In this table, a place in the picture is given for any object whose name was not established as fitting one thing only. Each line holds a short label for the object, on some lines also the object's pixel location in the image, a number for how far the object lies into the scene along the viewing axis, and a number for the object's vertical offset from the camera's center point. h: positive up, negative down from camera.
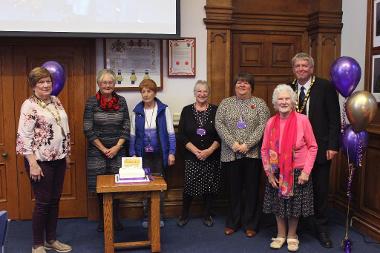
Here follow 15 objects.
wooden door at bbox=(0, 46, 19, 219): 3.75 -0.36
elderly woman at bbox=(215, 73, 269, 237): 3.43 -0.34
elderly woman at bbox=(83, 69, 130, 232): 3.48 -0.23
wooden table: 2.98 -0.72
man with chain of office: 3.27 -0.11
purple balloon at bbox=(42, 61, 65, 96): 3.32 +0.19
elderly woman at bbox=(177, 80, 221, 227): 3.63 -0.38
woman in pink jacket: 3.10 -0.42
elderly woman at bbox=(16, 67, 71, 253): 2.92 -0.31
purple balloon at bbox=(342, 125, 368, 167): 3.14 -0.32
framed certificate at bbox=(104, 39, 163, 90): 3.85 +0.35
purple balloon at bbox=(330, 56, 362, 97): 3.21 +0.19
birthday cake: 3.10 -0.50
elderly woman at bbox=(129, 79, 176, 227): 3.62 -0.27
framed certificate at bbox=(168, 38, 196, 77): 3.95 +0.39
